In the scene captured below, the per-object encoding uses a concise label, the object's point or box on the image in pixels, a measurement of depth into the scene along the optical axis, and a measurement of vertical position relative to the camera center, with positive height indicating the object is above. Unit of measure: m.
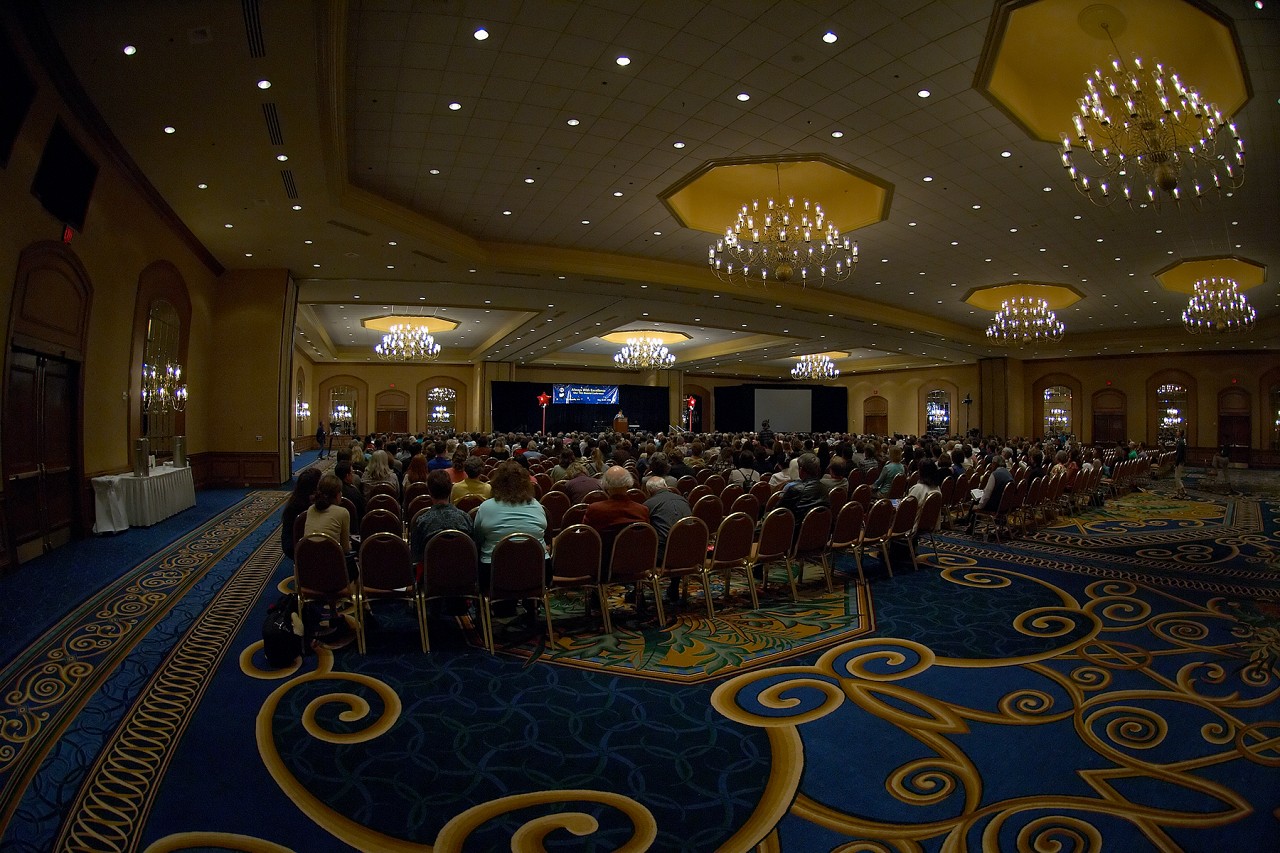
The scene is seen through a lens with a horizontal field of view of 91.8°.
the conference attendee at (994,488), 7.13 -0.69
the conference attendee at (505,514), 4.22 -0.60
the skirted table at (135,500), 7.18 -0.89
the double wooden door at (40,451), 5.84 -0.25
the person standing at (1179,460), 12.34 -0.69
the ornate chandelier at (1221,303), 13.28 +2.72
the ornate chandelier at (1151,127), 5.82 +3.14
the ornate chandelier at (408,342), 20.62 +2.88
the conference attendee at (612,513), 4.49 -0.62
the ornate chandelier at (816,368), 28.48 +2.80
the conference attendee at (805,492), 5.48 -0.57
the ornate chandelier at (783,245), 9.33 +3.44
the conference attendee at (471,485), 5.74 -0.54
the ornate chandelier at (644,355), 23.94 +2.89
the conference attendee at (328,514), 4.13 -0.59
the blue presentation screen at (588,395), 31.53 +1.71
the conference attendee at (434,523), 4.12 -0.64
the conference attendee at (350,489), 5.66 -0.57
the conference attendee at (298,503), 4.55 -0.56
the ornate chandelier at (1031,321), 15.45 +2.84
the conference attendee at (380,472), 6.89 -0.51
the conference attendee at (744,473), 7.10 -0.53
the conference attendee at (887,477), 7.71 -0.62
